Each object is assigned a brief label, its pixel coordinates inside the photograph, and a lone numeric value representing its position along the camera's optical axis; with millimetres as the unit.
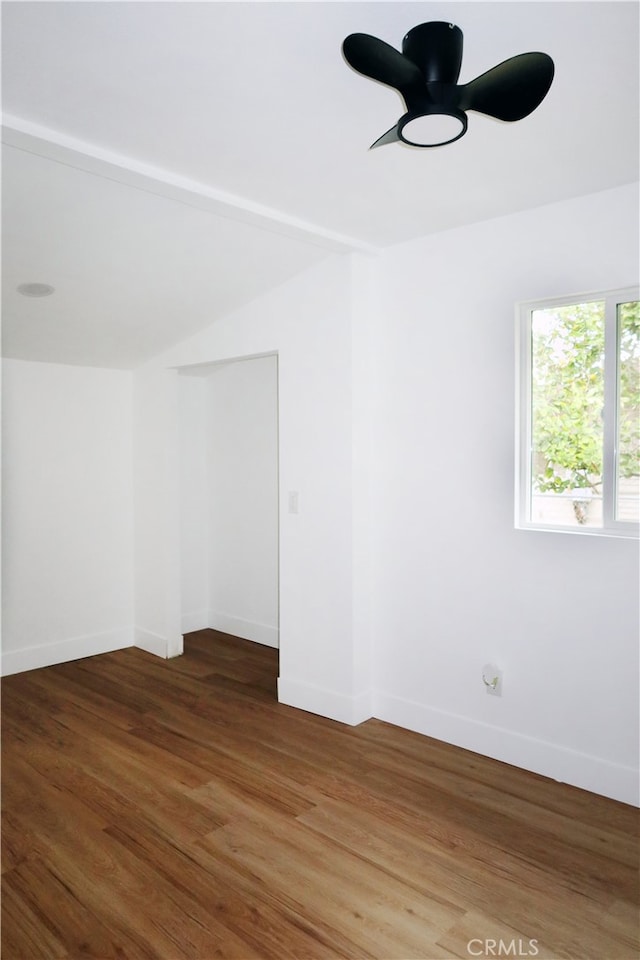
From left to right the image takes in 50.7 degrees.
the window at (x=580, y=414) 2824
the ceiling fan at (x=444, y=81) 1549
